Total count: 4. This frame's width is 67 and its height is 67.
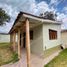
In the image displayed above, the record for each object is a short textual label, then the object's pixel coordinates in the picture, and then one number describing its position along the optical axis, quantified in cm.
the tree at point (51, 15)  1208
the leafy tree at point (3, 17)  1283
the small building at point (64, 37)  654
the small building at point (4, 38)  1613
